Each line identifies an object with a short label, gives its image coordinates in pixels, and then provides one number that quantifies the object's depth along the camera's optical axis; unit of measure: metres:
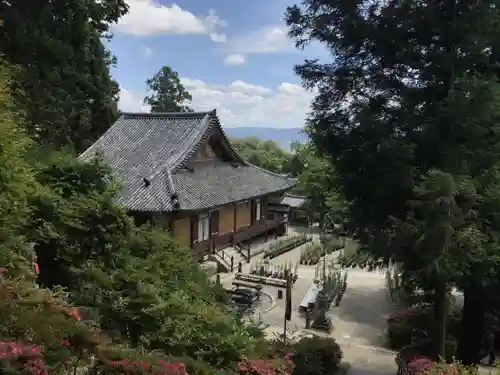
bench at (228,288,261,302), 17.80
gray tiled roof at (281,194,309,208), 40.94
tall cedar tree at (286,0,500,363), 9.04
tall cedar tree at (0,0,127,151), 11.16
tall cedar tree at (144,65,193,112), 54.81
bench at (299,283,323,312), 17.42
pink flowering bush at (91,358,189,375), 6.13
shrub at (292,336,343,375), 10.61
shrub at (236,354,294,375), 8.02
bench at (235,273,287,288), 19.66
